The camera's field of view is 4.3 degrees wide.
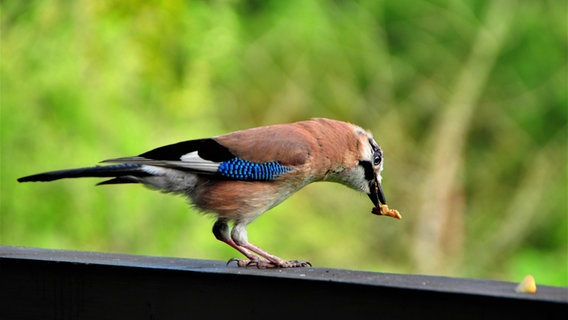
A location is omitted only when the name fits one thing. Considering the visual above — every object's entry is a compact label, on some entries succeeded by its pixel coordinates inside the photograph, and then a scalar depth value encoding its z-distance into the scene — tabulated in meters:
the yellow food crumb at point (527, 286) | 6.21
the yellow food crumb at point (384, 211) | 6.61
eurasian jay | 6.59
